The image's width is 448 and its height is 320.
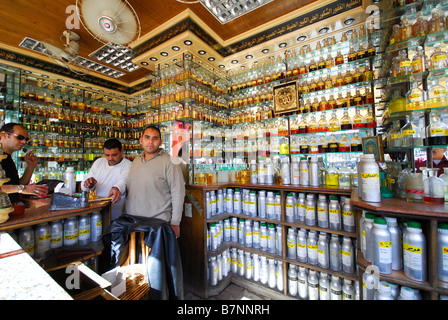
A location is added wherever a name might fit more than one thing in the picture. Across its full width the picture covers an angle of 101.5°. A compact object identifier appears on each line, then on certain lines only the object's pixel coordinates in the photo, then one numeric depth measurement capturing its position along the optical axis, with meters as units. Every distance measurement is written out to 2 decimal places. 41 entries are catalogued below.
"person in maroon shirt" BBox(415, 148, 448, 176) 2.17
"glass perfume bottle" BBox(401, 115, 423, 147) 1.51
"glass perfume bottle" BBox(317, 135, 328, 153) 2.84
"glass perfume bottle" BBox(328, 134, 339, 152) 2.76
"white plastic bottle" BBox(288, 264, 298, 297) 2.08
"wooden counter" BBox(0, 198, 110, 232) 1.15
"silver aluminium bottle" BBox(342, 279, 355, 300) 1.77
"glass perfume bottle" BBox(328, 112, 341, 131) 2.80
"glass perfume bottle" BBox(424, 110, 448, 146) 1.38
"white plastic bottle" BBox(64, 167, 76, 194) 1.76
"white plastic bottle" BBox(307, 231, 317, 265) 1.98
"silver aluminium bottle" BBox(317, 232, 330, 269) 1.91
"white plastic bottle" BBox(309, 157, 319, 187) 2.12
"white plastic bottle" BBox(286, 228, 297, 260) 2.11
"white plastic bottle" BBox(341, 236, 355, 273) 1.79
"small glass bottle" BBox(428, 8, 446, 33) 1.51
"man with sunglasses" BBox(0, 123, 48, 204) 2.12
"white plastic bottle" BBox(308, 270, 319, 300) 1.97
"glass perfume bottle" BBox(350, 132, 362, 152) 2.63
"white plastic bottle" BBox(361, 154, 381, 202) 1.33
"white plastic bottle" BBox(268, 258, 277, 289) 2.22
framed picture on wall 3.06
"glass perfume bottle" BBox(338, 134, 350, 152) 2.70
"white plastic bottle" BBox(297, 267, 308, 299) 2.04
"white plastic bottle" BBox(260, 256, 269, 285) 2.27
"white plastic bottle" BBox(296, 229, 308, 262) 2.05
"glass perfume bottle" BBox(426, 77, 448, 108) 1.39
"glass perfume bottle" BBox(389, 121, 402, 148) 1.60
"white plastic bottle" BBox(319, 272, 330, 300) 1.91
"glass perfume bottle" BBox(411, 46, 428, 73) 1.53
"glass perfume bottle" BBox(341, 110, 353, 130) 2.71
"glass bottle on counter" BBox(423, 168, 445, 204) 1.26
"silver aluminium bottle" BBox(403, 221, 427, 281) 1.10
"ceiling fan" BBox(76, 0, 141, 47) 2.20
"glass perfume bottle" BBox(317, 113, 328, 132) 2.89
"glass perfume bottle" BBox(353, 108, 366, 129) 2.64
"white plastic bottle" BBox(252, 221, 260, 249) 2.36
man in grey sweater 1.94
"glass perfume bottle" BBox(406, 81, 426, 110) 1.46
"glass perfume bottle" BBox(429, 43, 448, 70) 1.45
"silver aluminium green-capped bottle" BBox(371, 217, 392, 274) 1.19
